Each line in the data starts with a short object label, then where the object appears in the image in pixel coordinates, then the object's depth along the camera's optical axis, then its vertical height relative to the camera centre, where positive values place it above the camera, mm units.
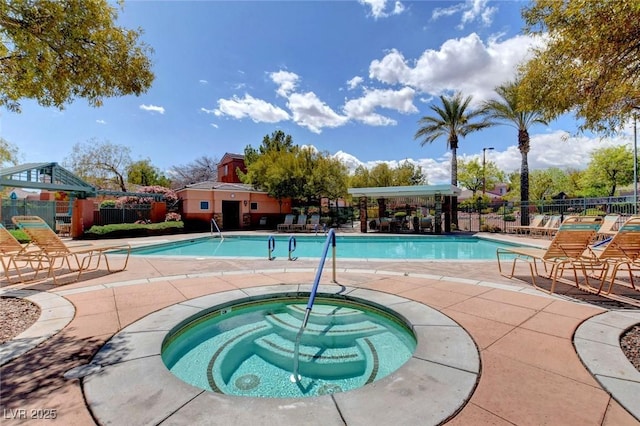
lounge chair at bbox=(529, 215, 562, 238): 13727 -900
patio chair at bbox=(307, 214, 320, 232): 19062 -857
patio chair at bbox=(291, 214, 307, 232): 19794 -887
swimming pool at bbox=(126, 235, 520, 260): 11352 -1648
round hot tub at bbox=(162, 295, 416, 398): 2801 -1606
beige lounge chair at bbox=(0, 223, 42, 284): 5543 -634
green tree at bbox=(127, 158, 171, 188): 33369 +4505
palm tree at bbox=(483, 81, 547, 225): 16875 +5417
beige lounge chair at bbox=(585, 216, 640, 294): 4363 -639
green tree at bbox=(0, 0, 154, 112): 3297 +2095
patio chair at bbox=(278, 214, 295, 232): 20188 -1087
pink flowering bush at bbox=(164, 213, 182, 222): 19484 -309
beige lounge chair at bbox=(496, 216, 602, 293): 4672 -532
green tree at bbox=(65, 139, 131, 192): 27344 +4836
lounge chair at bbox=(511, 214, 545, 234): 14948 -733
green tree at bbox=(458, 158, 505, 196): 47406 +6089
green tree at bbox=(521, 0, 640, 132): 3424 +2056
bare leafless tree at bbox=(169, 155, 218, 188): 42469 +6035
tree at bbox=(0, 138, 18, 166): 20750 +4604
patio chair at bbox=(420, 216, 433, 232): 17538 -790
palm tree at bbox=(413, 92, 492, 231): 19450 +6016
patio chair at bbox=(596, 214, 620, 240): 8242 -499
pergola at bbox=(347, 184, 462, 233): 16062 +974
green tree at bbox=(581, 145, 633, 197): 29188 +3956
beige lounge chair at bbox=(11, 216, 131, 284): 5467 -515
